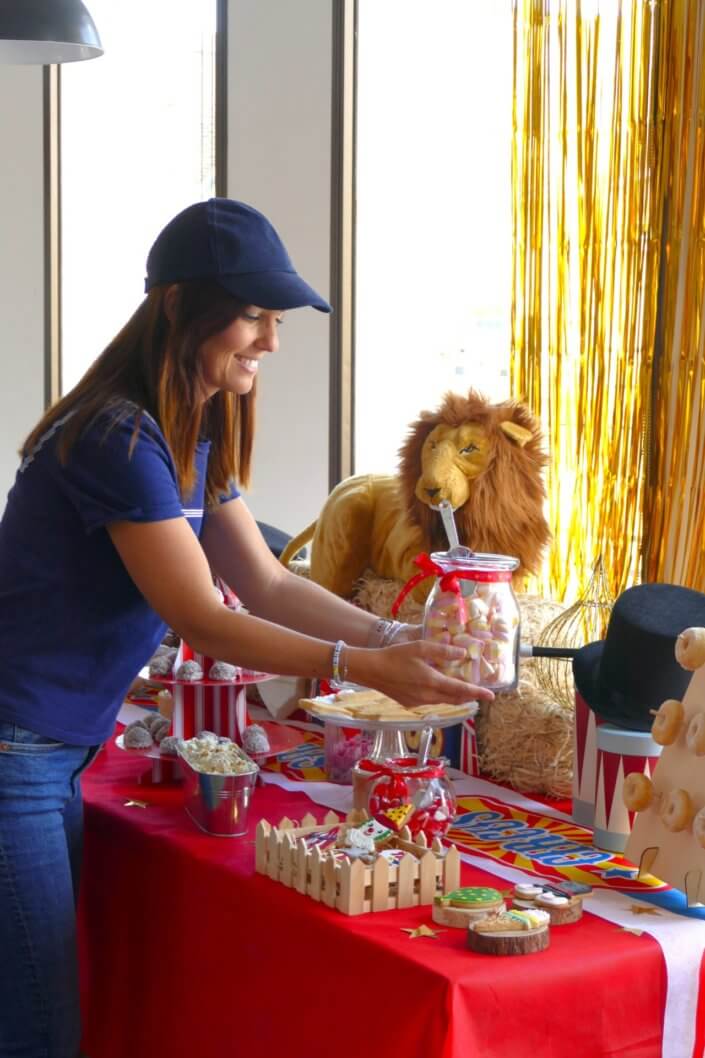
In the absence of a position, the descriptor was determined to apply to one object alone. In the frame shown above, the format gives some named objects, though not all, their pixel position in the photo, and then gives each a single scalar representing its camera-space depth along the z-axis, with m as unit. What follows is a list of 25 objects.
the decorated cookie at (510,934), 3.43
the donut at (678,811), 3.61
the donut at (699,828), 3.56
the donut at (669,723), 3.67
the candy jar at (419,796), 3.82
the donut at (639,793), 3.69
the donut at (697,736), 3.60
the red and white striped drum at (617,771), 3.82
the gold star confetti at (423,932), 3.49
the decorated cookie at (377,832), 3.69
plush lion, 4.43
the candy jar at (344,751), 4.21
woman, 3.63
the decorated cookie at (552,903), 3.54
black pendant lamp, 5.08
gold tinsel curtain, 4.47
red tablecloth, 3.39
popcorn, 3.94
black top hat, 3.81
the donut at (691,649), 3.65
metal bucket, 3.89
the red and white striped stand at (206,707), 4.21
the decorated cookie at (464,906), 3.51
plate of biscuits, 3.95
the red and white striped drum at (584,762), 3.94
